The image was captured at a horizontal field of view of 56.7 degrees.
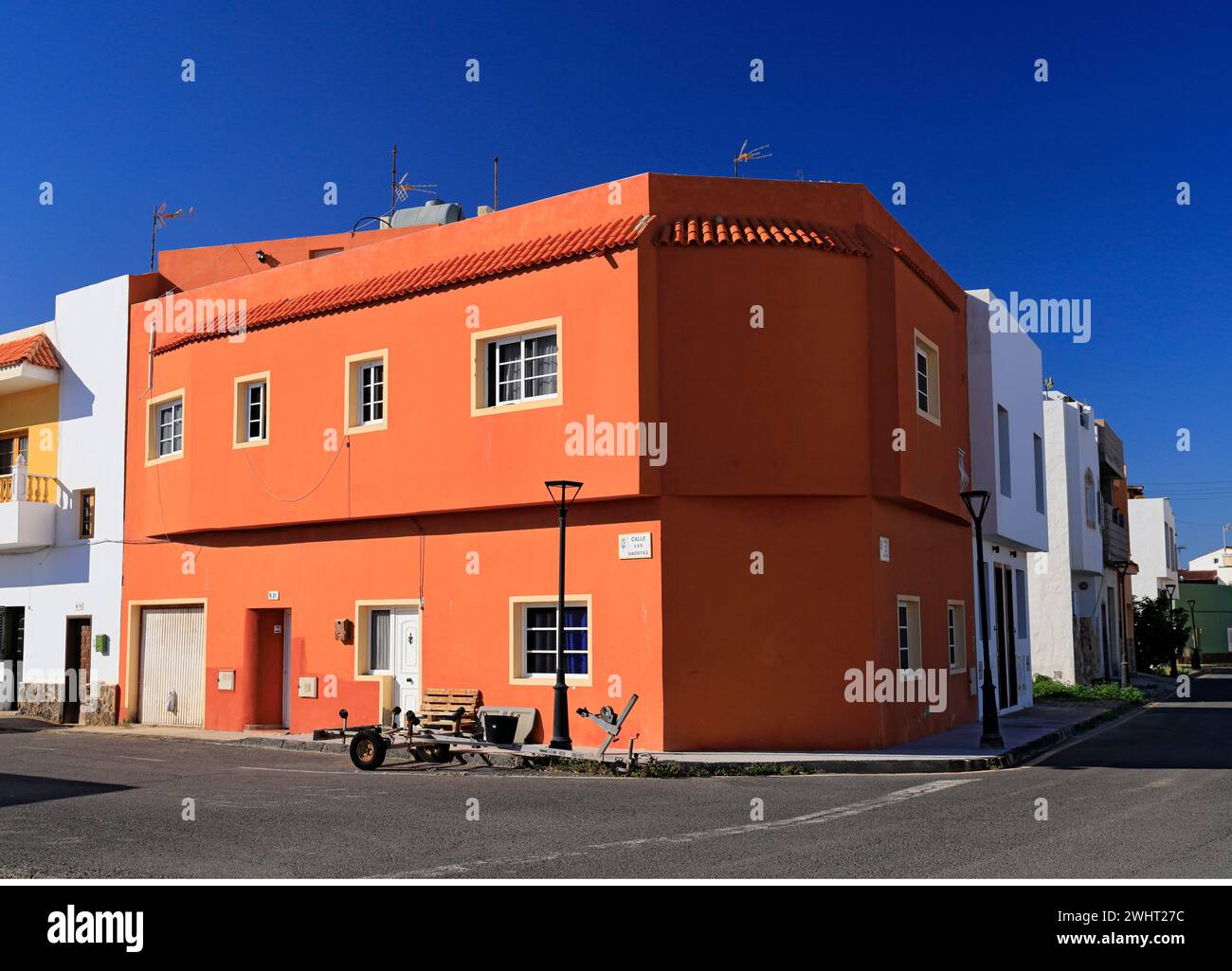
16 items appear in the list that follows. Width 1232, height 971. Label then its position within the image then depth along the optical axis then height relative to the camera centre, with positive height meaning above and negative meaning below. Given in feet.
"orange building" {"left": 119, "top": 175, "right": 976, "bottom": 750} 55.36 +7.70
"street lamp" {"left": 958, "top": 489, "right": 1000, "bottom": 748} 56.59 -4.96
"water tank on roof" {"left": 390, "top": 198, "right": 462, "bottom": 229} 84.23 +29.59
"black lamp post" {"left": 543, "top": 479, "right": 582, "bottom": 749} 53.42 -4.03
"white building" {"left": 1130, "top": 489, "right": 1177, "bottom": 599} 221.05 +12.20
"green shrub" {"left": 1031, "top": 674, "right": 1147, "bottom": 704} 101.81 -7.61
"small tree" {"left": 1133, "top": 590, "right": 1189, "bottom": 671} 166.40 -3.51
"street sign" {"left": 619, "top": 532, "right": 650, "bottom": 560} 55.26 +3.18
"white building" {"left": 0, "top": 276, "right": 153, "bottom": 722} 83.71 +8.01
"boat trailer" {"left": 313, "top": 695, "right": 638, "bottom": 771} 51.26 -5.90
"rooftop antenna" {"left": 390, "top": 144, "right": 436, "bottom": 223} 91.09 +33.84
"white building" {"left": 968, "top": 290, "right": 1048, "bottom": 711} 76.13 +9.59
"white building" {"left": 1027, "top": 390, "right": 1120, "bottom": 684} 117.80 +4.46
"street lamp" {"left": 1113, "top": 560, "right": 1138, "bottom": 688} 149.78 +1.72
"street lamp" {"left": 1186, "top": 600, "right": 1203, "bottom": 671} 200.89 -9.31
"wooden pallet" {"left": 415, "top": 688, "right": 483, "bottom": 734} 59.01 -5.08
